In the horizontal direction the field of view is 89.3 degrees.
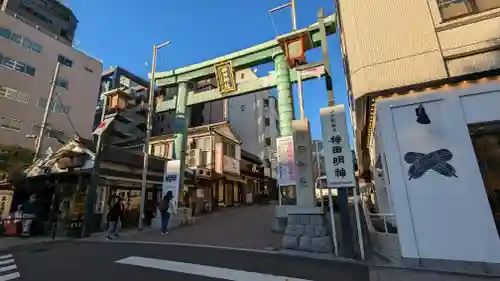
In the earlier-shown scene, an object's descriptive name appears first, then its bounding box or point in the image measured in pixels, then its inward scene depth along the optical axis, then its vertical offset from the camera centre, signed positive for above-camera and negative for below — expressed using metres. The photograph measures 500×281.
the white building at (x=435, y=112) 5.93 +2.21
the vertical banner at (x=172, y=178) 13.92 +1.42
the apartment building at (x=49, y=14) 35.12 +28.23
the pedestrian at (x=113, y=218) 11.08 -0.55
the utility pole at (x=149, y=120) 13.68 +4.93
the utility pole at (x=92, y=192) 11.95 +0.66
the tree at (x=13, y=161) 16.95 +3.31
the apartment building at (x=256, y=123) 33.75 +10.58
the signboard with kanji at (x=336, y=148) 7.57 +1.53
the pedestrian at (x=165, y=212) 12.28 -0.39
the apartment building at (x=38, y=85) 23.28 +12.41
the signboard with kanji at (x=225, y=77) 14.67 +7.16
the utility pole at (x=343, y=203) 7.08 -0.11
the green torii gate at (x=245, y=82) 12.44 +6.75
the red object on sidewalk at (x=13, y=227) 12.39 -0.93
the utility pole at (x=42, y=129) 16.72 +5.05
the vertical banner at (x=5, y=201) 14.84 +0.42
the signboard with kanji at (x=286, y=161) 10.65 +1.64
